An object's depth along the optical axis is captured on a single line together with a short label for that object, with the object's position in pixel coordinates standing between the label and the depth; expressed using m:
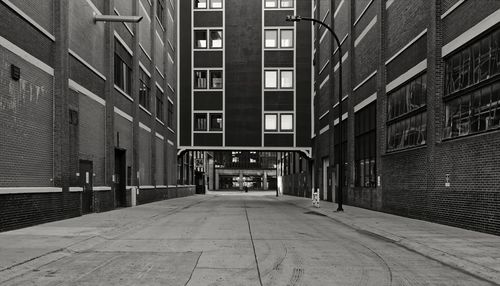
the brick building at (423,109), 15.45
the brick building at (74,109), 15.80
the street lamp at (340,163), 25.18
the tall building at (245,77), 46.56
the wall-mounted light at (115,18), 22.08
